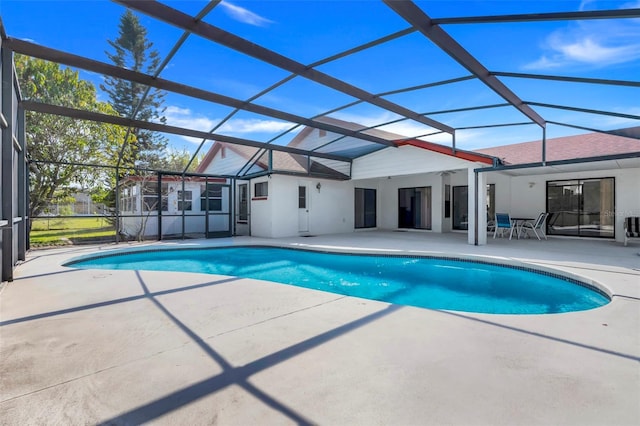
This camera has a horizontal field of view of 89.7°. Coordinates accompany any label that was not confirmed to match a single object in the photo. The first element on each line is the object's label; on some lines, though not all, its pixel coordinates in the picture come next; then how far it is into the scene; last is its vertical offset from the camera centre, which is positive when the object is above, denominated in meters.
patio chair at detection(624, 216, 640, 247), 8.80 -0.48
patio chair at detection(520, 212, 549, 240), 10.38 -0.50
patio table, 10.96 -0.40
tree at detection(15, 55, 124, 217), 9.82 +2.52
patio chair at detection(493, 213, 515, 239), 10.49 -0.37
